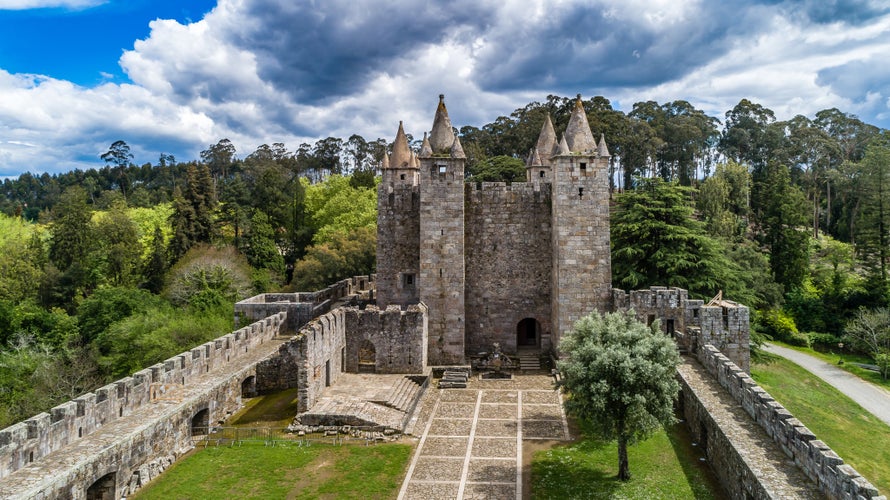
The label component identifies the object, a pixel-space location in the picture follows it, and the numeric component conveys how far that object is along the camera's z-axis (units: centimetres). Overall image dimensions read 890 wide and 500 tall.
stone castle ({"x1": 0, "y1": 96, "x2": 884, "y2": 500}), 1501
